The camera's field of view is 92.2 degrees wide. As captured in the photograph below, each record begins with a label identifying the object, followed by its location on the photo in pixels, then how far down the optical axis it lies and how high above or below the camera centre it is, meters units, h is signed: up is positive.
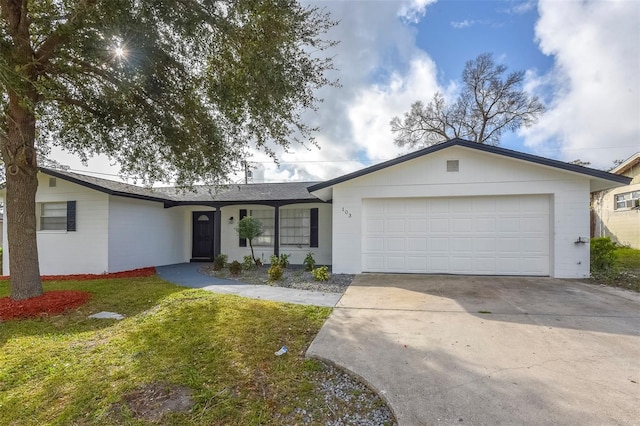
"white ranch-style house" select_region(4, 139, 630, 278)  8.11 -0.02
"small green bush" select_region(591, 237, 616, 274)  8.76 -1.12
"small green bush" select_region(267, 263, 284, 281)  8.59 -1.62
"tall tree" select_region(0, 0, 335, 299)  5.33 +2.67
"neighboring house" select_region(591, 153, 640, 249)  15.66 +0.32
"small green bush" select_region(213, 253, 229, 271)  10.73 -1.69
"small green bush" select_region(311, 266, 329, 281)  8.30 -1.61
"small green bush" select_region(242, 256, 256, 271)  10.94 -1.75
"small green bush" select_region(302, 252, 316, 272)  10.19 -1.62
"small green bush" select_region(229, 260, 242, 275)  9.73 -1.71
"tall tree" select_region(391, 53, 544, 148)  21.33 +7.59
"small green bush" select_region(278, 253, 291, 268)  10.96 -1.64
